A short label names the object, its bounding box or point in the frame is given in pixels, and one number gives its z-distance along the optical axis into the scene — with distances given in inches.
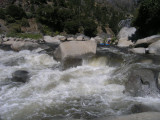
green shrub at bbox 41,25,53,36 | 1125.6
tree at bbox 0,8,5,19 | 1322.6
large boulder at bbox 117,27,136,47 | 748.3
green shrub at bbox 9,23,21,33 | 1058.1
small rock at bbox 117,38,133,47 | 581.4
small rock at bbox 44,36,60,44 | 733.6
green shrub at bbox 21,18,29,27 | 1321.4
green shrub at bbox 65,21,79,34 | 1273.4
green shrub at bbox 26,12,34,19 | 1478.8
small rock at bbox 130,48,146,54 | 399.9
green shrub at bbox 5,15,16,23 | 1298.0
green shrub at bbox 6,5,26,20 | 1348.4
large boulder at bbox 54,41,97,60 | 324.5
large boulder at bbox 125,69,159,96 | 201.3
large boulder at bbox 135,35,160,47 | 433.1
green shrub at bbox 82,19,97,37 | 1245.1
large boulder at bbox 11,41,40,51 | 493.2
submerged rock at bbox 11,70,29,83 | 259.7
